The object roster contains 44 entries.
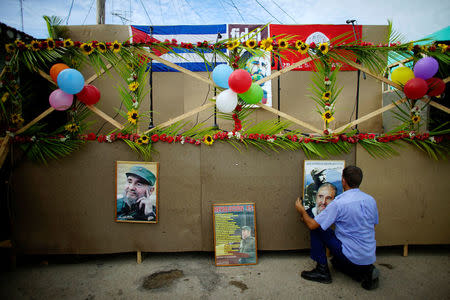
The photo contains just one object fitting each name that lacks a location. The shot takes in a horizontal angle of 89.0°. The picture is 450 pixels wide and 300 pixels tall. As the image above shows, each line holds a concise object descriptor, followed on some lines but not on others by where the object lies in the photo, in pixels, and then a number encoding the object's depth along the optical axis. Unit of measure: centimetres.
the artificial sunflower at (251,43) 272
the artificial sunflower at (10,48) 284
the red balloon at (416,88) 285
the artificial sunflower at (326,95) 295
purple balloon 277
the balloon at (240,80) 258
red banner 453
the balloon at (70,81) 265
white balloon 272
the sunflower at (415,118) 305
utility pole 552
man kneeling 232
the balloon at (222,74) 272
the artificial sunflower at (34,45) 282
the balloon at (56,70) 279
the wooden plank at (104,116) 297
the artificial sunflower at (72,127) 293
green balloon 278
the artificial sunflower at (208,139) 294
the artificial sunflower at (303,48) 283
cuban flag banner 454
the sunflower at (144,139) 290
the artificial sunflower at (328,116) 296
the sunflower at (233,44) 271
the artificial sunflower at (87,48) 281
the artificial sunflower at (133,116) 291
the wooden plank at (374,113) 300
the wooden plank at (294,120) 298
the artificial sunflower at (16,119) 293
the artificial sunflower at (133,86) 292
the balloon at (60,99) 278
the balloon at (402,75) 298
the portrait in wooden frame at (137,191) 297
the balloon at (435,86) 289
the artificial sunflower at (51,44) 279
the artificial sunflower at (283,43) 276
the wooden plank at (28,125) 294
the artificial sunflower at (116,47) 280
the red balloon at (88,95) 291
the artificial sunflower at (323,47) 285
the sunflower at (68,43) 280
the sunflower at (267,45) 274
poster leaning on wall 290
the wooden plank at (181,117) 295
